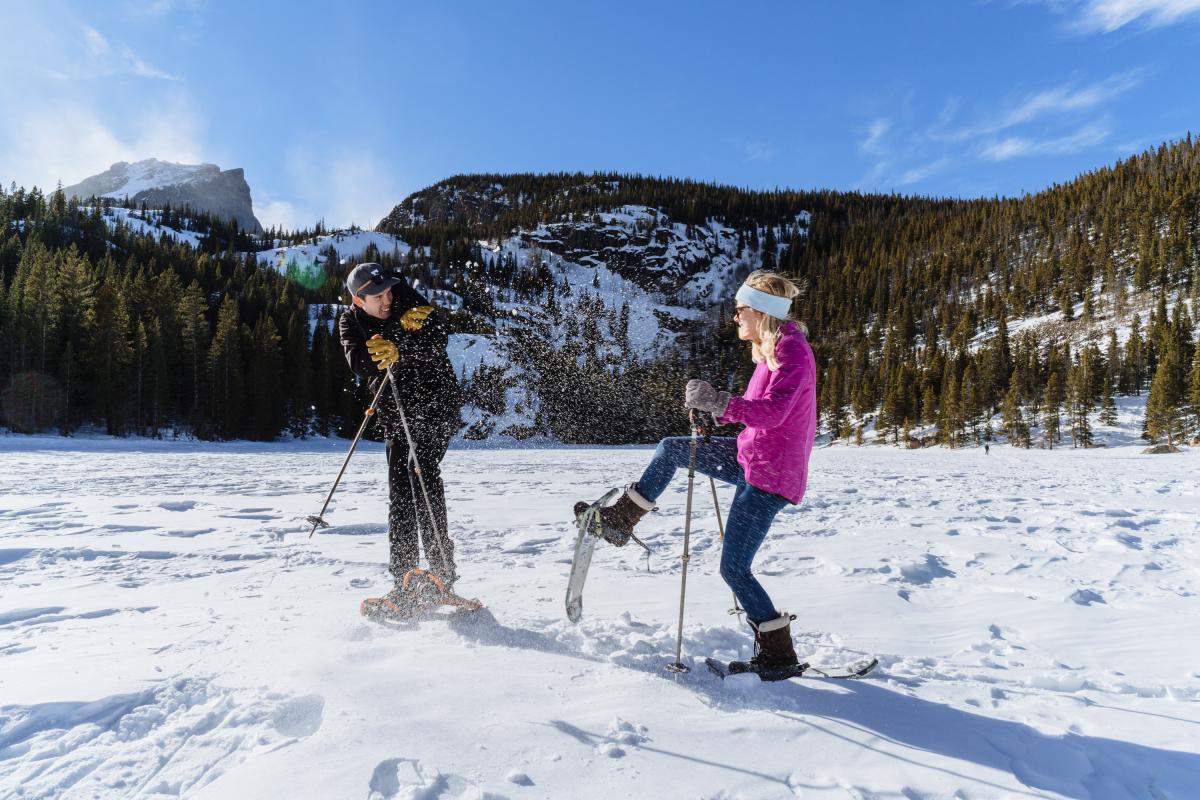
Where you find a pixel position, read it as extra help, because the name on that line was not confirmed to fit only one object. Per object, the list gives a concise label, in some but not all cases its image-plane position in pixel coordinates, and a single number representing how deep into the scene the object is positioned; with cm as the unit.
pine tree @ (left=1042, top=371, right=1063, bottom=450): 5778
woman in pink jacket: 285
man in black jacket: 393
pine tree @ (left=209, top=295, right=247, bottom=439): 4788
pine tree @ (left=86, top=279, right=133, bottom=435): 4241
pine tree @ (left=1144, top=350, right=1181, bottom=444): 5022
